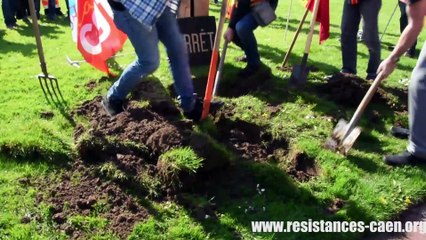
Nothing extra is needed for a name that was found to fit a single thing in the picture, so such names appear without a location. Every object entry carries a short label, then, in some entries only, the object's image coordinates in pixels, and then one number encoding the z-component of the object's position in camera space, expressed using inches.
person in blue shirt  175.0
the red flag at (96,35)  249.6
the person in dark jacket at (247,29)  256.2
